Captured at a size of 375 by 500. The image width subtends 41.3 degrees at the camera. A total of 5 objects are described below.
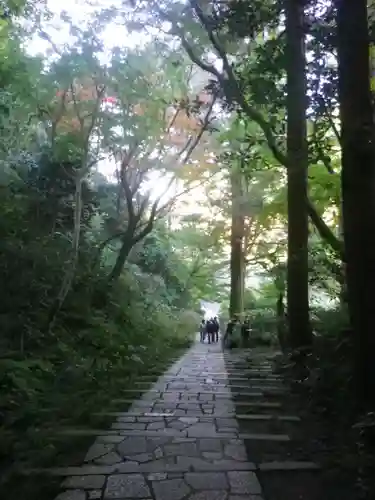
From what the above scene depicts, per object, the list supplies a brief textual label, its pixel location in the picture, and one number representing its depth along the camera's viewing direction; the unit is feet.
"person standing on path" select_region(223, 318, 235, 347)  57.06
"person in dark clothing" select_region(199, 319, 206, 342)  83.39
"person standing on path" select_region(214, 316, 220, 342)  80.94
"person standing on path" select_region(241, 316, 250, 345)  52.04
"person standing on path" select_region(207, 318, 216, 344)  80.18
